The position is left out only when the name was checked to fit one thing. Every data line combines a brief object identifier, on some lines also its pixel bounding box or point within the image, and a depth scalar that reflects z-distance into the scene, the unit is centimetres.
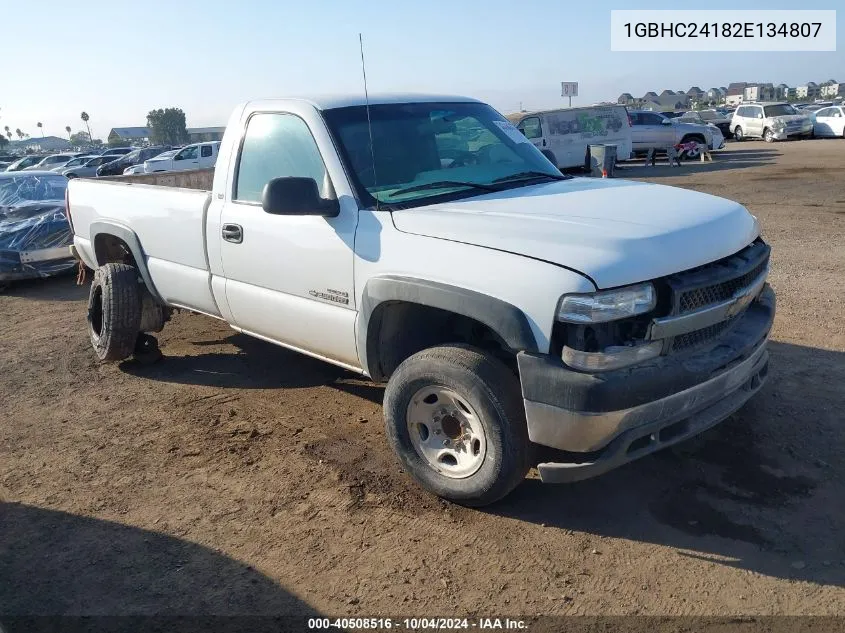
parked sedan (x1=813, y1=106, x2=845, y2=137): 3048
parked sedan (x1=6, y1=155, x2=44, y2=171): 3378
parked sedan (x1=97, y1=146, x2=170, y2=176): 2927
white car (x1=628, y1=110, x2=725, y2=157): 2448
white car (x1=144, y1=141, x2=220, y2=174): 2517
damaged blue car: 924
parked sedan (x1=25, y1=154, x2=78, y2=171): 3372
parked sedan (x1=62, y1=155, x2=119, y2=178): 2832
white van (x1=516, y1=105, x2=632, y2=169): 1986
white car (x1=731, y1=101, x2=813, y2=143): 3081
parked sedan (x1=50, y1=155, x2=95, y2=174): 3235
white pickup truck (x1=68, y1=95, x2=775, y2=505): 297
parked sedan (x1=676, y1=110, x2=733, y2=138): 3388
